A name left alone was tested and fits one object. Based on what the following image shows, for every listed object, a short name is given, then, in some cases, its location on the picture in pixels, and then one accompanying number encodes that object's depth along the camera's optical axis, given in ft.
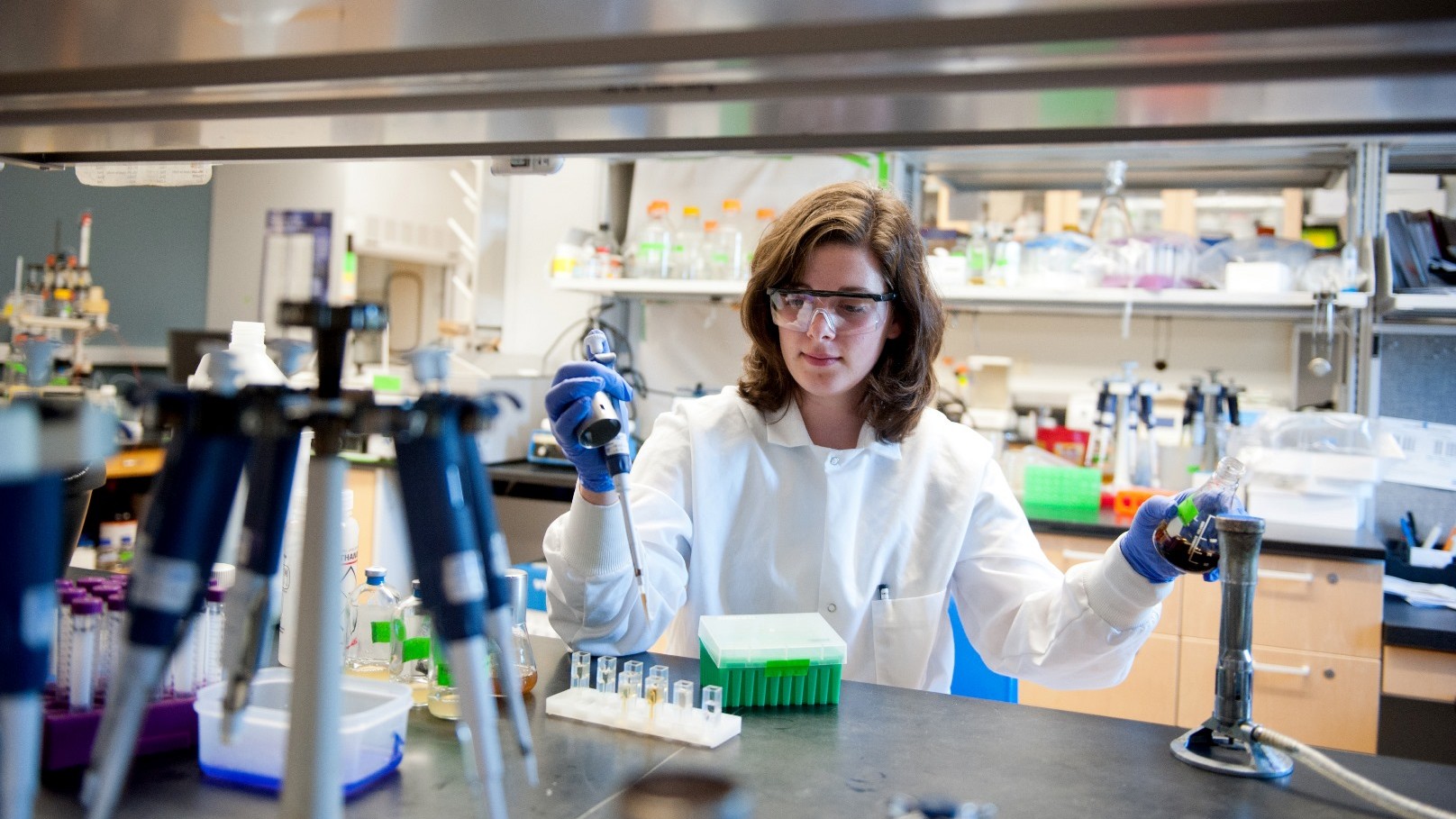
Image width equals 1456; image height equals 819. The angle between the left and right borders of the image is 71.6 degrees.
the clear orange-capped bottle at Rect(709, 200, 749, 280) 11.50
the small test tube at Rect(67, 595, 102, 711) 3.13
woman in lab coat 5.25
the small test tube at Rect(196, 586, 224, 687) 3.42
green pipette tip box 3.81
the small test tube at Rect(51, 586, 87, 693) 3.14
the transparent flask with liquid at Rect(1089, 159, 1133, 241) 10.75
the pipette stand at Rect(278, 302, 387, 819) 2.21
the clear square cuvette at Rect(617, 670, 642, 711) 3.68
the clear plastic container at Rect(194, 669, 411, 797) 2.97
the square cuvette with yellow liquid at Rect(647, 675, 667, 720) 3.61
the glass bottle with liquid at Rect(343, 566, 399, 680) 4.06
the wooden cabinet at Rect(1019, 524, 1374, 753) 8.23
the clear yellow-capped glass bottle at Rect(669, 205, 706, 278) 11.83
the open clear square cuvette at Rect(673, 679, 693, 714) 3.58
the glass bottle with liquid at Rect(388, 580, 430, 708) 3.92
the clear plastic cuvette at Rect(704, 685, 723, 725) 3.56
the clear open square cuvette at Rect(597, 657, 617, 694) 3.78
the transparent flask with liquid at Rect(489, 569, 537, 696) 3.87
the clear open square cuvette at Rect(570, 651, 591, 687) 3.90
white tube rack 3.47
